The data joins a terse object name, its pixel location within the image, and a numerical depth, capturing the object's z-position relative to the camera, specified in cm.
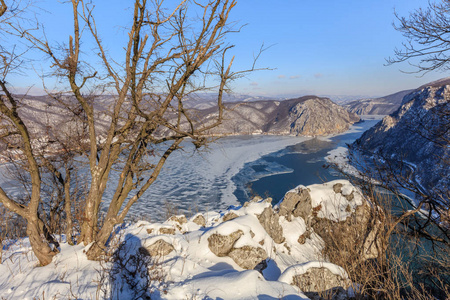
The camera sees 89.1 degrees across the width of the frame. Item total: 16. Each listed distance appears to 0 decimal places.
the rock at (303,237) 1032
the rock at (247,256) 589
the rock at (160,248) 511
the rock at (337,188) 1180
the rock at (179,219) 803
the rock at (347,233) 556
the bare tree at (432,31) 483
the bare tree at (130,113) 382
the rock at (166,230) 680
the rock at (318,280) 465
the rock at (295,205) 1126
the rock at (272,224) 919
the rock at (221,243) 589
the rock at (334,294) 452
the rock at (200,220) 857
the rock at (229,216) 873
